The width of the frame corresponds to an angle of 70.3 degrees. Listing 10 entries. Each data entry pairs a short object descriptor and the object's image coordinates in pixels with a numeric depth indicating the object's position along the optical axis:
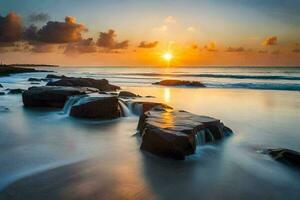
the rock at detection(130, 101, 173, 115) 8.22
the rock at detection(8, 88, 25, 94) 13.11
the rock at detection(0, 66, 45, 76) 36.87
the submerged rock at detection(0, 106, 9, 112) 8.69
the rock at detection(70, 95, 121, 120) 7.60
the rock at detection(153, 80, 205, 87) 20.29
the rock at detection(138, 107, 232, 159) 4.32
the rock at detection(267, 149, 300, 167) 4.21
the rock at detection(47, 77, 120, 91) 13.97
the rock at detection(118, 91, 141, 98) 11.41
